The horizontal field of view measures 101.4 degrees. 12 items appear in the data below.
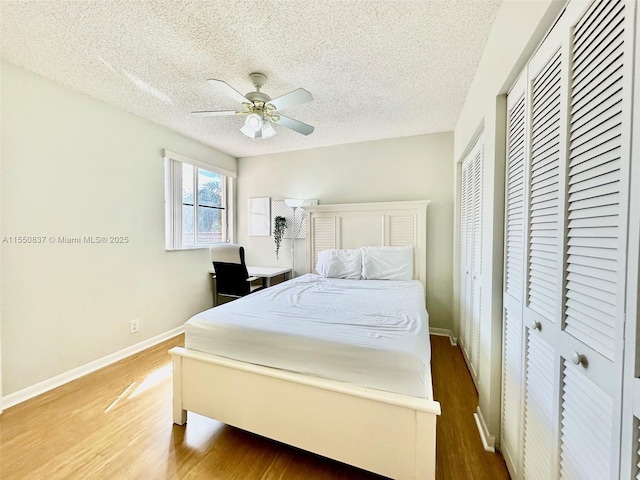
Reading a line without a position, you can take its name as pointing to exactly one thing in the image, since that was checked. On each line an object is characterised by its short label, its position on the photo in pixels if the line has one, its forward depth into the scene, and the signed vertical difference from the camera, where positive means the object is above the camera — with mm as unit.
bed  1248 -802
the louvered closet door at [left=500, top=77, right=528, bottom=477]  1288 -229
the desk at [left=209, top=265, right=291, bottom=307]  3569 -530
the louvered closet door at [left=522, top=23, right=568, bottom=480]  955 -63
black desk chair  3221 -451
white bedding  1296 -570
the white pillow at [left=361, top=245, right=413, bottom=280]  3104 -333
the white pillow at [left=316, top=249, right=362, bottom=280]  3197 -356
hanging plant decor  4027 +108
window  3289 +452
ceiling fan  1901 +1009
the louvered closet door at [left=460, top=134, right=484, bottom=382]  2102 -172
